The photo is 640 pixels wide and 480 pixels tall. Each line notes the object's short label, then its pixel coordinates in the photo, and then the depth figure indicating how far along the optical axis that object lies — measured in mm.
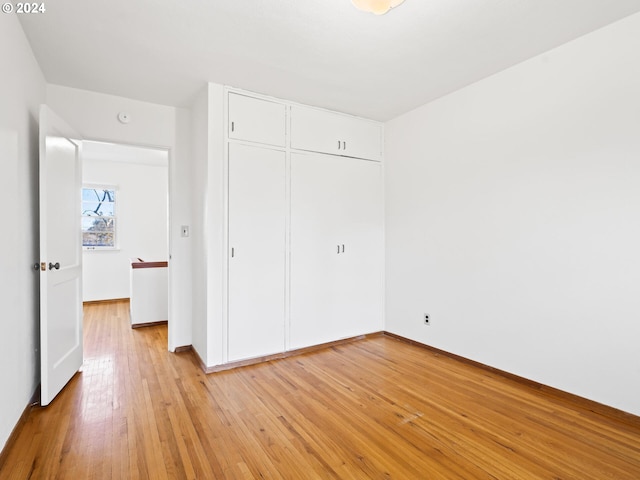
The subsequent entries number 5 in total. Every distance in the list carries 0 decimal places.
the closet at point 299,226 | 3139
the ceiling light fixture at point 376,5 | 1614
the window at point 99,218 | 5964
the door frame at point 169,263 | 3500
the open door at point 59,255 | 2326
